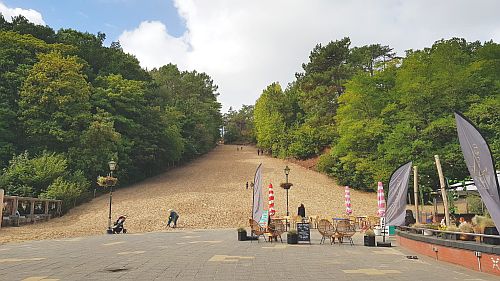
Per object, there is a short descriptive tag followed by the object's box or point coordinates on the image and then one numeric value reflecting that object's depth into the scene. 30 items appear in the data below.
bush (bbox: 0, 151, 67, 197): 25.34
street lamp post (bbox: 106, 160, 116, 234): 18.59
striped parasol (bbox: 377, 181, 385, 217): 17.33
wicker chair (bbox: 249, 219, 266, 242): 14.26
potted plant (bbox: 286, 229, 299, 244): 13.96
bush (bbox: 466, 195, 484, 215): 17.61
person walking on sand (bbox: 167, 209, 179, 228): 21.61
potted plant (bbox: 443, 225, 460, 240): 9.01
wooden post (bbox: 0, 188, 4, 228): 18.38
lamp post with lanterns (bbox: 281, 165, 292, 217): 22.38
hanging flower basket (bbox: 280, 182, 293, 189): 22.38
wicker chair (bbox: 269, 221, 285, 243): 14.58
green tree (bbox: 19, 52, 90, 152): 30.00
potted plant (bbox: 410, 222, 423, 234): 11.88
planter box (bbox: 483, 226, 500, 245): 7.34
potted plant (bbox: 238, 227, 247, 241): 14.66
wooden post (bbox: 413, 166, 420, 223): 13.91
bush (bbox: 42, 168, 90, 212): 25.54
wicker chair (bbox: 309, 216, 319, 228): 21.24
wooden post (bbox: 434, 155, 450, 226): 10.36
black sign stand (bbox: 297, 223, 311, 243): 14.29
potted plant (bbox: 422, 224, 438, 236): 10.71
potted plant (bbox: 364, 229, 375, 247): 13.43
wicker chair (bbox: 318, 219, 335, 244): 14.23
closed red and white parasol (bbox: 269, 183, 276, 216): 18.57
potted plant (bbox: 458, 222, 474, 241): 8.46
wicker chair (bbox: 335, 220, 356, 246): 14.10
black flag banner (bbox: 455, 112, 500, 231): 6.71
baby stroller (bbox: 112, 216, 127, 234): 18.80
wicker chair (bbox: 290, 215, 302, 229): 20.07
